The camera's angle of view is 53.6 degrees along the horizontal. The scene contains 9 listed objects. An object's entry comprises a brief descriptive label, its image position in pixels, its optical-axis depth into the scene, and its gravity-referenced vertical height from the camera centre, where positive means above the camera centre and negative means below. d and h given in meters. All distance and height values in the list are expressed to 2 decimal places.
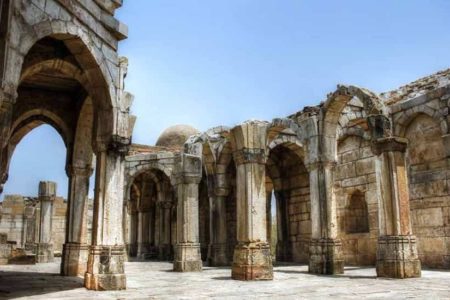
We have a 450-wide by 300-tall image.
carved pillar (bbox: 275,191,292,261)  18.26 +0.19
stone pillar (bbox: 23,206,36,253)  26.72 +0.93
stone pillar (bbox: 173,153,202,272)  13.08 +0.66
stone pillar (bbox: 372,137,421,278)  9.60 +0.43
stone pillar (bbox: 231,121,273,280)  9.92 +0.71
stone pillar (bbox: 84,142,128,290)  7.89 +0.23
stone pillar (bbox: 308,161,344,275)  11.55 +0.28
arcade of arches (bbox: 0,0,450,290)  7.96 +1.98
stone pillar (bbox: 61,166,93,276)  10.95 +0.29
